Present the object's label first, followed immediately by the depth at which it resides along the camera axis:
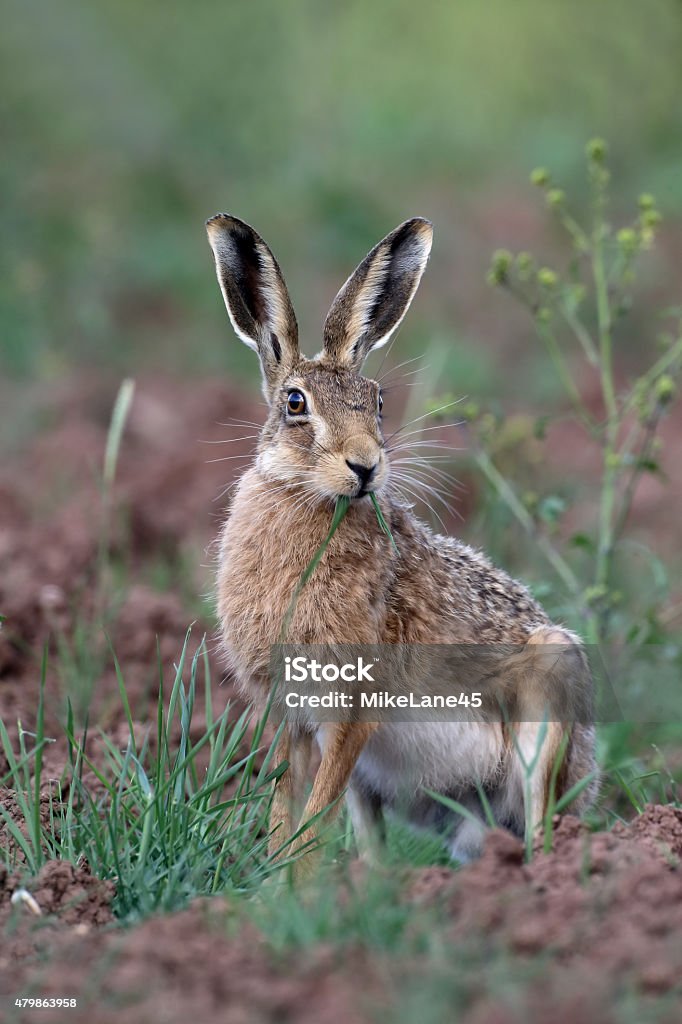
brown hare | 7.86
